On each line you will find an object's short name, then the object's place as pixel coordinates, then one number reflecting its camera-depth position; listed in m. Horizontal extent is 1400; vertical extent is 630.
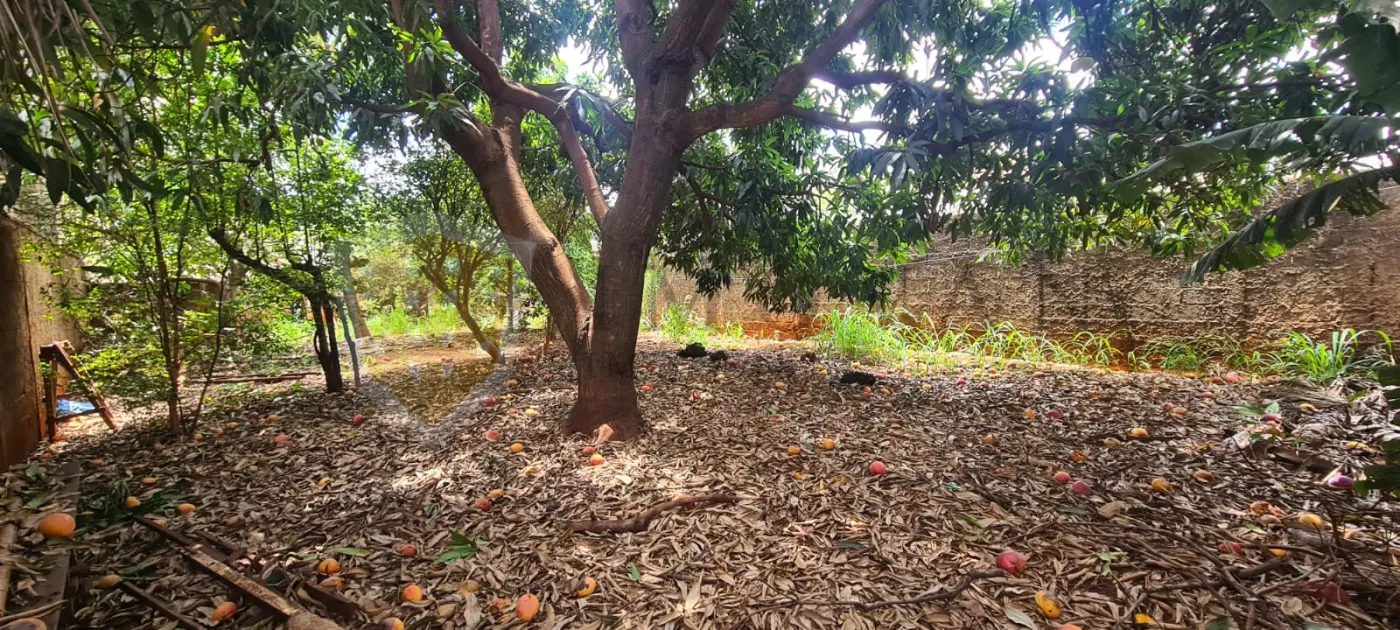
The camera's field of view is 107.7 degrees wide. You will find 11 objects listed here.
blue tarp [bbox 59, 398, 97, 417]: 3.75
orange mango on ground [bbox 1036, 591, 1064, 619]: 1.46
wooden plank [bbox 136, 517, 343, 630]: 1.45
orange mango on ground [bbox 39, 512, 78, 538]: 1.64
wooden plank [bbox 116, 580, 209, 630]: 1.49
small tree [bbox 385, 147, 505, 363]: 4.93
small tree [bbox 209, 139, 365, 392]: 3.52
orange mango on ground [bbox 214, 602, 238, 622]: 1.49
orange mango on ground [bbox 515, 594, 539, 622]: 1.52
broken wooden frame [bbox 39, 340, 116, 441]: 3.10
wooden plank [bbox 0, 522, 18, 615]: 1.29
